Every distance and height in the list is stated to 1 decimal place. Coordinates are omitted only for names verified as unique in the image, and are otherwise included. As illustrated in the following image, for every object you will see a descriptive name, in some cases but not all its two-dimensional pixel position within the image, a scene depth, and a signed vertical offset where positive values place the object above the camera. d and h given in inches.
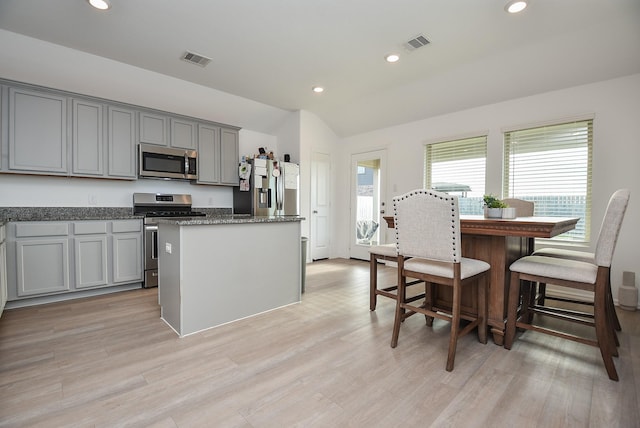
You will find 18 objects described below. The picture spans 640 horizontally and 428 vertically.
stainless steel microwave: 154.6 +23.8
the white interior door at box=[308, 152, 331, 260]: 219.1 +0.4
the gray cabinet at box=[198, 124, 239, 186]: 178.2 +31.5
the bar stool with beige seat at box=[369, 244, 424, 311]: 113.0 -21.4
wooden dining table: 74.2 -12.9
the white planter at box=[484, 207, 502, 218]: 92.0 -1.6
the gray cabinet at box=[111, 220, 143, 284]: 140.0 -21.3
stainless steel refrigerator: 189.3 +10.5
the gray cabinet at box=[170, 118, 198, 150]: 166.7 +41.1
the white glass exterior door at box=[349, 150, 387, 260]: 211.5 +4.2
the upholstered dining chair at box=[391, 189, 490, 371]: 75.2 -12.4
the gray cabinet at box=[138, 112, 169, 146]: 155.7 +41.2
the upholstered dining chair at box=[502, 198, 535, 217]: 127.1 +0.4
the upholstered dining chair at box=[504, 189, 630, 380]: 70.9 -17.9
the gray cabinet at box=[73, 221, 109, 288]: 129.9 -21.1
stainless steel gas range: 148.5 -3.3
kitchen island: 92.0 -21.0
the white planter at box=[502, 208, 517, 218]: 92.4 -1.9
